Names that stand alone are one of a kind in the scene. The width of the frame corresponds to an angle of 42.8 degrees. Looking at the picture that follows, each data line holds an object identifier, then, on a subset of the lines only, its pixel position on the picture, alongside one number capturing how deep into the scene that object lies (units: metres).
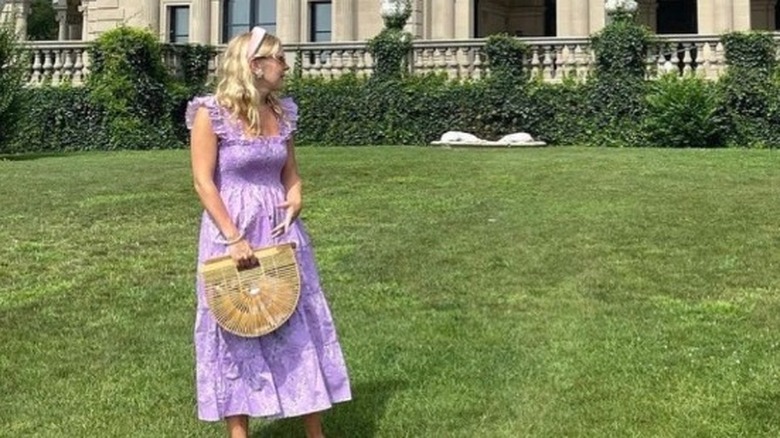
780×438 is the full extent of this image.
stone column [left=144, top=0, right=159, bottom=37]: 32.73
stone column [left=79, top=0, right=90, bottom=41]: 35.03
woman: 4.52
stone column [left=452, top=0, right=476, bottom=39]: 30.12
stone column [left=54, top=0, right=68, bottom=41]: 47.00
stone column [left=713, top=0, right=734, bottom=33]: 28.19
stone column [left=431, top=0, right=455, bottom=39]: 29.91
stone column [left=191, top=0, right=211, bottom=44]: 32.09
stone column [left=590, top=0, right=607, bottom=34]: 29.11
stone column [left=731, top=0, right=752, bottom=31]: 28.19
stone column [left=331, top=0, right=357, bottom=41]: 30.84
